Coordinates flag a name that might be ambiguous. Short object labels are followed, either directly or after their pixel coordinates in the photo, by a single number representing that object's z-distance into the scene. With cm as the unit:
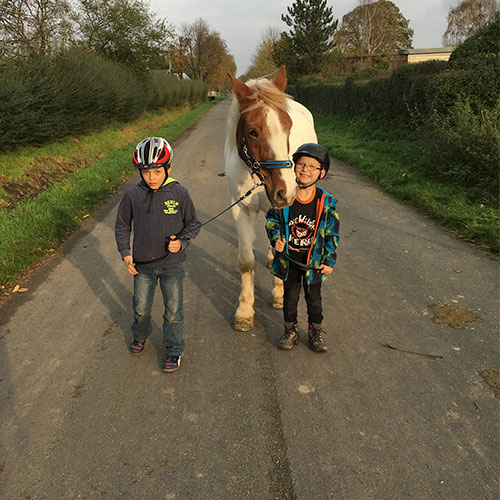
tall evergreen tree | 3691
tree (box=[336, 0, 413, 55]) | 5281
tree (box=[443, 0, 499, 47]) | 4473
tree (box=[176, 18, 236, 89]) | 7094
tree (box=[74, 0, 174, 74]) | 2188
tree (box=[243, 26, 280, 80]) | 5038
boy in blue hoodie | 265
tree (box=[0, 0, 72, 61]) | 1022
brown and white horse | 268
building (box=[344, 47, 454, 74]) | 3719
